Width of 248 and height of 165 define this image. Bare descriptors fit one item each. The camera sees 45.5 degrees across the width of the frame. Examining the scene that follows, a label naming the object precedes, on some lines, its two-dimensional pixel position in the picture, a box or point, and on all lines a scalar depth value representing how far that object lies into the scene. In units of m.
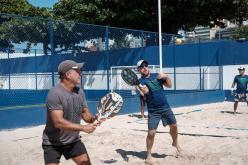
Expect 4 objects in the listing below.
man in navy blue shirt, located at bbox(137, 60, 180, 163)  5.10
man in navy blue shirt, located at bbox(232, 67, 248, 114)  9.92
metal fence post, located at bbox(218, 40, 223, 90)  15.04
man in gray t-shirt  3.12
